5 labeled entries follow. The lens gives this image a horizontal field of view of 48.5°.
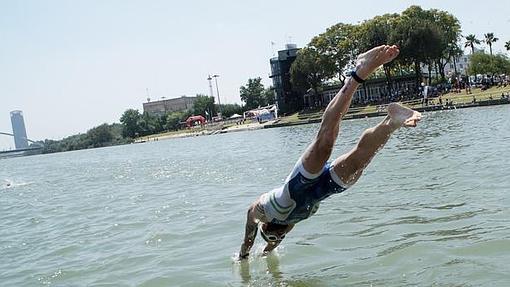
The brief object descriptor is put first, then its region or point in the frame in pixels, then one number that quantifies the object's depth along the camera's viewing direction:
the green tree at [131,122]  171.75
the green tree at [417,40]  82.75
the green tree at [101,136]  184.88
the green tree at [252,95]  160.25
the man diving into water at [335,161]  7.30
